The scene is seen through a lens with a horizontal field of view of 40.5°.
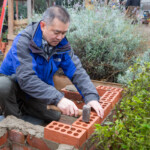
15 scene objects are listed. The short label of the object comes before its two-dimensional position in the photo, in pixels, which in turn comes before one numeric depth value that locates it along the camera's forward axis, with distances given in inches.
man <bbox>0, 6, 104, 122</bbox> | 88.6
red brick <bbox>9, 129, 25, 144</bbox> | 76.8
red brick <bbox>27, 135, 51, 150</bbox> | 73.8
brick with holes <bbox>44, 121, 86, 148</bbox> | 67.0
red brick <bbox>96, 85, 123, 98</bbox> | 115.2
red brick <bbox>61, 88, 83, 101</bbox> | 121.5
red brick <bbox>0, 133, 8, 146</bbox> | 75.8
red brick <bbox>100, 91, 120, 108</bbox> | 101.1
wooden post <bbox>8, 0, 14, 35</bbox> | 231.3
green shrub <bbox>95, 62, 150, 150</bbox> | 55.8
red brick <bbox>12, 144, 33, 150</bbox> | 77.9
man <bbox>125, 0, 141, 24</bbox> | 348.5
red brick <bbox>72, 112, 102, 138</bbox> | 73.6
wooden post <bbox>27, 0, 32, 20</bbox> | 239.7
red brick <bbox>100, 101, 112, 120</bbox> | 91.3
